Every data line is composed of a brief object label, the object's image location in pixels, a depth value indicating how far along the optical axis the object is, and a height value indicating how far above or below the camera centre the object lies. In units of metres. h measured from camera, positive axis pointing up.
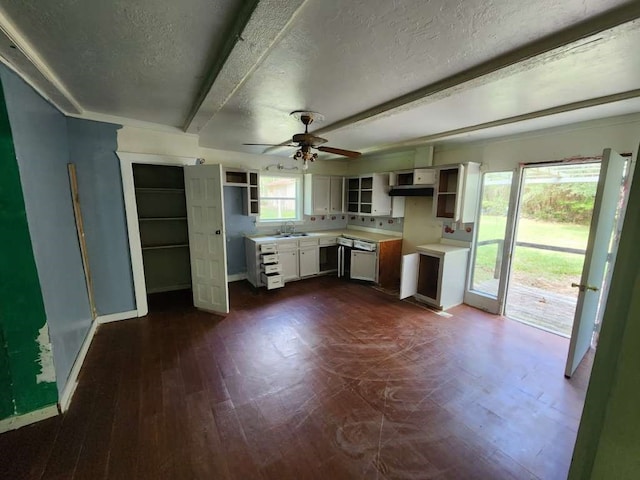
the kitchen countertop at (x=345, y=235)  4.50 -0.67
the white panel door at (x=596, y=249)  2.01 -0.39
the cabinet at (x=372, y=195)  4.60 +0.08
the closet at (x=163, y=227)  4.03 -0.47
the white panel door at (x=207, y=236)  3.23 -0.50
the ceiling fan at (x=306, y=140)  2.56 +0.58
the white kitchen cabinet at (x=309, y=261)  4.71 -1.13
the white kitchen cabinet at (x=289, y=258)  4.46 -1.04
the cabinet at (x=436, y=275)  3.55 -1.07
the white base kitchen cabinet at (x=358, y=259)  4.52 -1.06
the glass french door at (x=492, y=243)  3.38 -0.57
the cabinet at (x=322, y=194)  5.07 +0.09
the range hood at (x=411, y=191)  3.94 +0.15
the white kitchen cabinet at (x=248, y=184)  4.33 +0.24
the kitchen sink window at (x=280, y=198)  4.95 +0.01
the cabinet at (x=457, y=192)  3.45 +0.12
